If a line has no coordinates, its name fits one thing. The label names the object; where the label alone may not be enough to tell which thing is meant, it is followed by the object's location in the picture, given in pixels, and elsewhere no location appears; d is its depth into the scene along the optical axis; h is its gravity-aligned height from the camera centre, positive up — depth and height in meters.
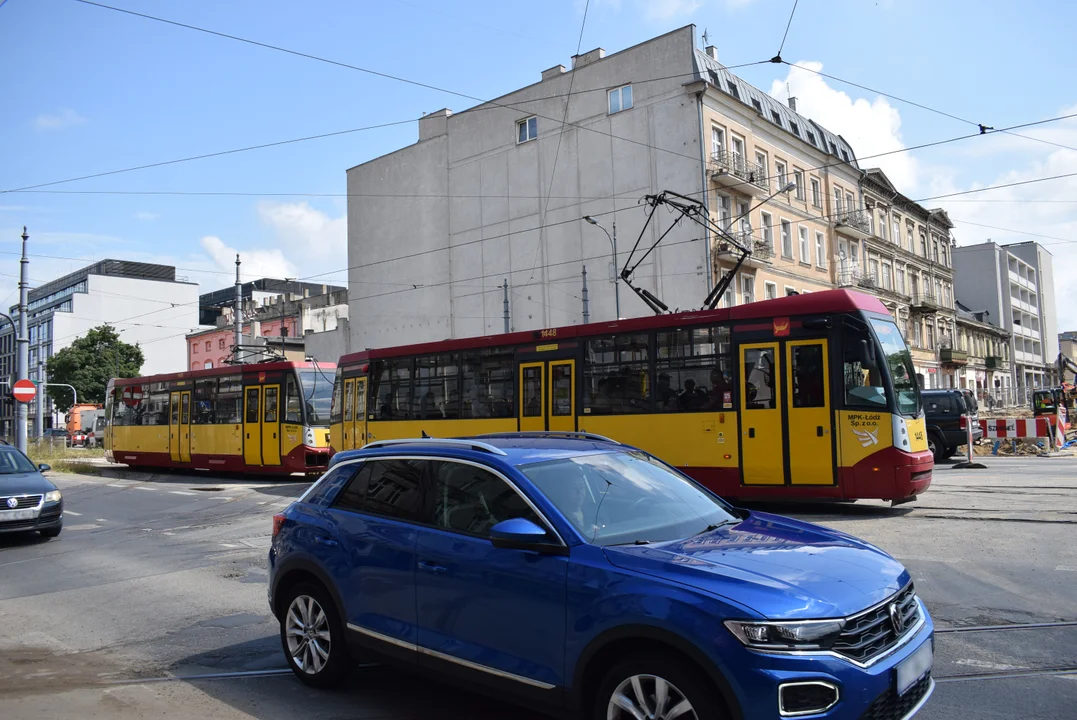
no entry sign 26.56 +1.06
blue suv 3.42 -0.85
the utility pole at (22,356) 28.19 +2.40
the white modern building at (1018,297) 81.56 +10.99
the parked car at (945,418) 22.31 -0.39
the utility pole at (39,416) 40.20 +0.39
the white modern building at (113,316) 96.19 +12.57
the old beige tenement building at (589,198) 35.56 +10.31
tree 75.12 +5.28
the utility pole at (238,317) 31.41 +3.87
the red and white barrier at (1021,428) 22.61 -0.72
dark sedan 11.99 -1.13
